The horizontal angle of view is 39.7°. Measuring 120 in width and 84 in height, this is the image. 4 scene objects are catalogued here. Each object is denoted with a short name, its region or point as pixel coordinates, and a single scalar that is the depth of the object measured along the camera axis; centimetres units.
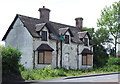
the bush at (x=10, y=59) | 1449
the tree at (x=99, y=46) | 3136
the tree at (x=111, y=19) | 3385
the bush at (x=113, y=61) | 2861
